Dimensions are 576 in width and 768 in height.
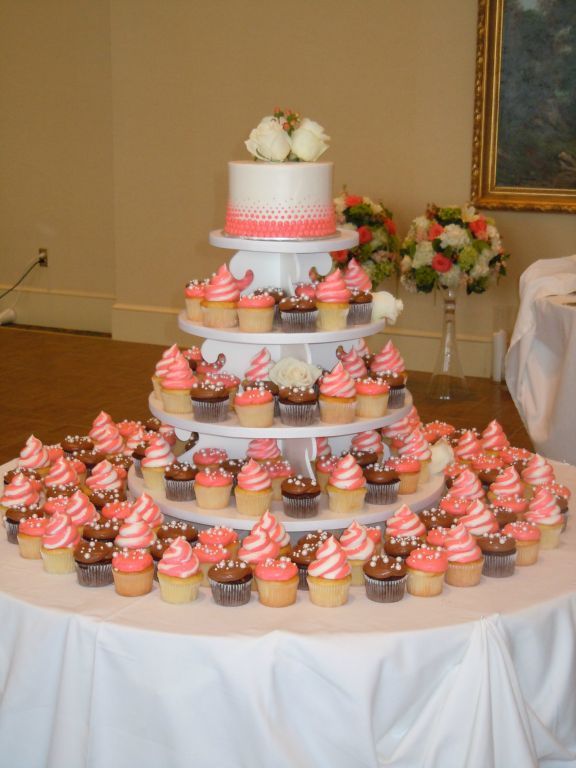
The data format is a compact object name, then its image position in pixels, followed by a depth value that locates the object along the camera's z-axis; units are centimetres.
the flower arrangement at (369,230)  750
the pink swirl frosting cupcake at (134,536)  302
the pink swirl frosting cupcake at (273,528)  298
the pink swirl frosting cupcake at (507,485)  351
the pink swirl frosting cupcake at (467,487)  346
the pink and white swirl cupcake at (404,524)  313
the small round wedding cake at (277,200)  330
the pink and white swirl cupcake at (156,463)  336
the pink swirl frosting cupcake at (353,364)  347
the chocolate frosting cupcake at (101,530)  308
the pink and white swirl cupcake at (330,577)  282
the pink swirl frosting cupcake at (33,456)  371
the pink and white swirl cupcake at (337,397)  321
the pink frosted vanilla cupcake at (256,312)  323
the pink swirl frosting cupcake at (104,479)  352
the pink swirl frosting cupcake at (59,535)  300
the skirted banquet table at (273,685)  263
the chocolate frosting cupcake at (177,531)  308
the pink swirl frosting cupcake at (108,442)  392
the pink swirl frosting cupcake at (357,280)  353
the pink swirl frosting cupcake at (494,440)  398
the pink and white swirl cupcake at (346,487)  317
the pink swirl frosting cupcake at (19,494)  337
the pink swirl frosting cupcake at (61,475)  353
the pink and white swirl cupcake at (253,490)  313
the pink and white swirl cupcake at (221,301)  328
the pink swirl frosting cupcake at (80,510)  321
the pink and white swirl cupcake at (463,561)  296
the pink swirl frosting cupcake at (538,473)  365
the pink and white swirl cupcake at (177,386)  332
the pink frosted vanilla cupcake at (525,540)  310
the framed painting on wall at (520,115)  751
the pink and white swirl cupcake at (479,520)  316
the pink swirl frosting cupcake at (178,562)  283
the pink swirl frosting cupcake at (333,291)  327
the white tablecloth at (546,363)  501
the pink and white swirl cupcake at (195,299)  341
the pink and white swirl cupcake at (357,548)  297
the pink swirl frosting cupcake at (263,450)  337
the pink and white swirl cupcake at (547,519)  325
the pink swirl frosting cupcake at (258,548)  294
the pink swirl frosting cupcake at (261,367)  336
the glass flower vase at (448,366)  741
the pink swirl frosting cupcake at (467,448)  392
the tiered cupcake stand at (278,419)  317
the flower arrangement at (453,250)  714
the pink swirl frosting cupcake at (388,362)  361
